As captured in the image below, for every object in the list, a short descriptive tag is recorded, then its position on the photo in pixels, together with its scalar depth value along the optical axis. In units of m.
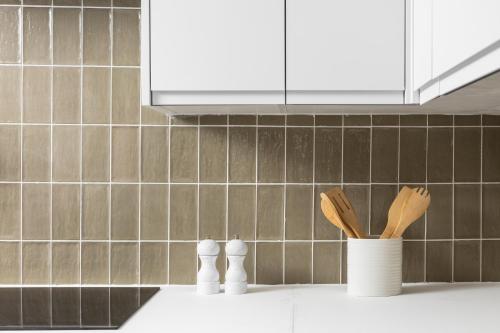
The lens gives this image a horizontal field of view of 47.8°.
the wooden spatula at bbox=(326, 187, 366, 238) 1.62
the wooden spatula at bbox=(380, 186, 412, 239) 1.65
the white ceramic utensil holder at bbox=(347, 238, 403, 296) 1.56
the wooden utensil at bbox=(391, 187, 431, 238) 1.61
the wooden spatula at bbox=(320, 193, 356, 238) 1.59
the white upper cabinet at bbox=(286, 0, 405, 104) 1.44
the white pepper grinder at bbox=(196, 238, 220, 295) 1.64
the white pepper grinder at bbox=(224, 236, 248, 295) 1.64
